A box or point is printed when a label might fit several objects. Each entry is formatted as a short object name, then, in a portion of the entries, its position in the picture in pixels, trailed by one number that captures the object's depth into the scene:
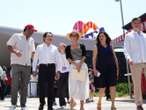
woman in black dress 9.78
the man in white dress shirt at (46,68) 10.45
